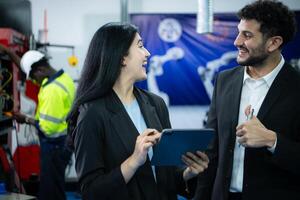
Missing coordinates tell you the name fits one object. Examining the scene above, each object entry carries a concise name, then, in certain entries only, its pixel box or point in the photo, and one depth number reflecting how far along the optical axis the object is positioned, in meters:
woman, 1.36
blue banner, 4.98
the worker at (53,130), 3.46
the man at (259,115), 1.62
